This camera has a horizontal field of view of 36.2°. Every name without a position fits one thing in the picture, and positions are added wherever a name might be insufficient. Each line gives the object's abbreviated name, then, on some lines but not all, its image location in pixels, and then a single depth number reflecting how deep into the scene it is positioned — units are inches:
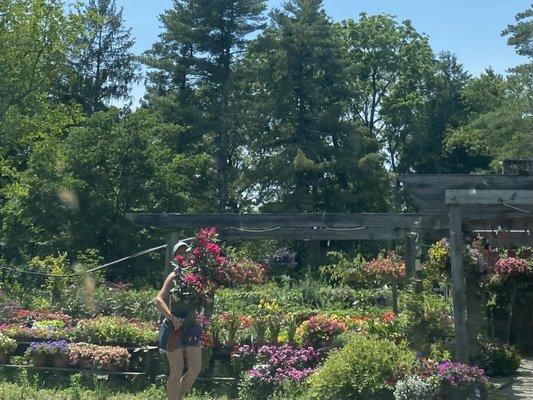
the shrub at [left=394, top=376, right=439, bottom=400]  322.0
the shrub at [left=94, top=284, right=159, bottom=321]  565.6
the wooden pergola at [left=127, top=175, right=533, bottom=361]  361.1
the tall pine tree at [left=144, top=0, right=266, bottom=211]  1465.3
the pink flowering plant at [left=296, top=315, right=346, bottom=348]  434.0
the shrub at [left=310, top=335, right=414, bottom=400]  335.3
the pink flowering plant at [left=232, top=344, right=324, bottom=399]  394.9
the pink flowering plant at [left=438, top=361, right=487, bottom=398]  333.4
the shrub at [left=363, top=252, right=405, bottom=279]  571.8
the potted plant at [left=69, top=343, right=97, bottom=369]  439.5
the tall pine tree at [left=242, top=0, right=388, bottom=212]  1369.3
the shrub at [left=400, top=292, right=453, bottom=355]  414.0
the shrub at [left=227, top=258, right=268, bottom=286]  426.9
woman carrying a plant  317.4
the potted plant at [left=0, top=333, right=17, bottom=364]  461.7
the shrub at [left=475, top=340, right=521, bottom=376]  449.1
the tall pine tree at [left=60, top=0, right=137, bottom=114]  1596.9
